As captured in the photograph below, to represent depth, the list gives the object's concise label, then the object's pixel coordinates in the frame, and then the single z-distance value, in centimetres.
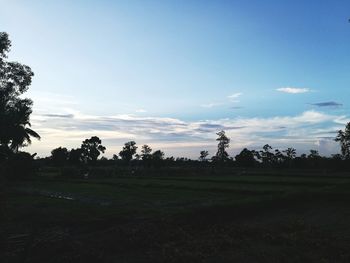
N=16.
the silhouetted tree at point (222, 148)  11606
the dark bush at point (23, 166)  5522
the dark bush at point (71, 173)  6382
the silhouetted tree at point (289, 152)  11184
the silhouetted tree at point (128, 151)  12594
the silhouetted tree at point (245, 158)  10238
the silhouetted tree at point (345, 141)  8500
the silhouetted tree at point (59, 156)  10375
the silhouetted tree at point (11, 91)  2572
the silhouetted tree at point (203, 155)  13856
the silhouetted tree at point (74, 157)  10544
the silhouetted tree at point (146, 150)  12562
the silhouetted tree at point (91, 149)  10944
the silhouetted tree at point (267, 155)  11806
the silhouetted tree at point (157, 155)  10126
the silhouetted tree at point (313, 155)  9801
